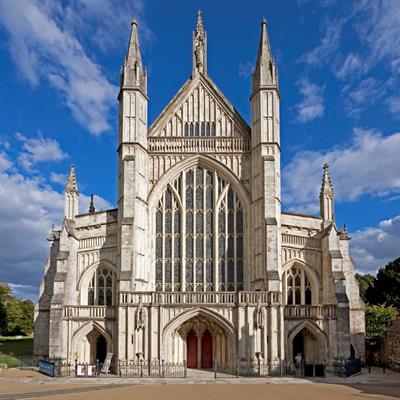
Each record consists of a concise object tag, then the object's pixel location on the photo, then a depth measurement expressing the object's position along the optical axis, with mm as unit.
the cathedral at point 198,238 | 37281
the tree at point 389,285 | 64812
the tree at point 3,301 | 71394
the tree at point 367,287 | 68875
